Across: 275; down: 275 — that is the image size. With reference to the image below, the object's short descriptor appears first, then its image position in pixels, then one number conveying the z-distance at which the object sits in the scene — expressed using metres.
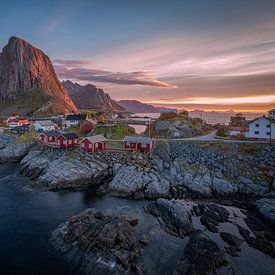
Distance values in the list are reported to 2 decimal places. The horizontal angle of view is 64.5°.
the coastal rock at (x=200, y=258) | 17.31
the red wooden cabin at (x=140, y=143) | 43.53
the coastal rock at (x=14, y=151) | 53.22
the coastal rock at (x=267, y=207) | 25.34
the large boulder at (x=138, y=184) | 32.44
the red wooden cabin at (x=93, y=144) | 43.84
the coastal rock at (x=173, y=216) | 22.84
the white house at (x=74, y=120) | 78.72
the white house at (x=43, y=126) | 72.85
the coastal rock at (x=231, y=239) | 20.97
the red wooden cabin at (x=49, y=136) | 50.25
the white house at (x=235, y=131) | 55.44
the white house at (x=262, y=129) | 47.56
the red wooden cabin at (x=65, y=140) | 46.48
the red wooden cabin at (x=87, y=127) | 65.19
